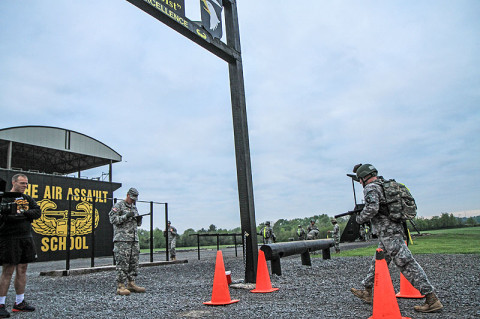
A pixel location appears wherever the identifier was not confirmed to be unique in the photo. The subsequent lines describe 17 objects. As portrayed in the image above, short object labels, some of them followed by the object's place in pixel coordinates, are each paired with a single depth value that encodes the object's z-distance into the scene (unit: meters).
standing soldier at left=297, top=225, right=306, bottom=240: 24.49
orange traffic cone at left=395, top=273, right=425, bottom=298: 4.89
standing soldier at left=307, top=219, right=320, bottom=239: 19.27
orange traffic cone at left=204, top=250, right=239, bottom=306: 4.91
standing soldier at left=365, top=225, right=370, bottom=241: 29.25
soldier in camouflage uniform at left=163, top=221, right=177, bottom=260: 16.01
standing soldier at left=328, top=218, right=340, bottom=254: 16.09
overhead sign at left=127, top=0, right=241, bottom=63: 5.91
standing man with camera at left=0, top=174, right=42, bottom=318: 4.69
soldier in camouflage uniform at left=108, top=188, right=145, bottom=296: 6.49
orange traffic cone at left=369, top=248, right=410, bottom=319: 3.50
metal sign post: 6.30
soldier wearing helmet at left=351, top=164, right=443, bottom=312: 3.99
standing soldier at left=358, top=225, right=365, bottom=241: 28.31
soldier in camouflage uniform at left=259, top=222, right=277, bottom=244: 19.59
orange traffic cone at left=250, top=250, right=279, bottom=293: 5.87
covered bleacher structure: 22.44
